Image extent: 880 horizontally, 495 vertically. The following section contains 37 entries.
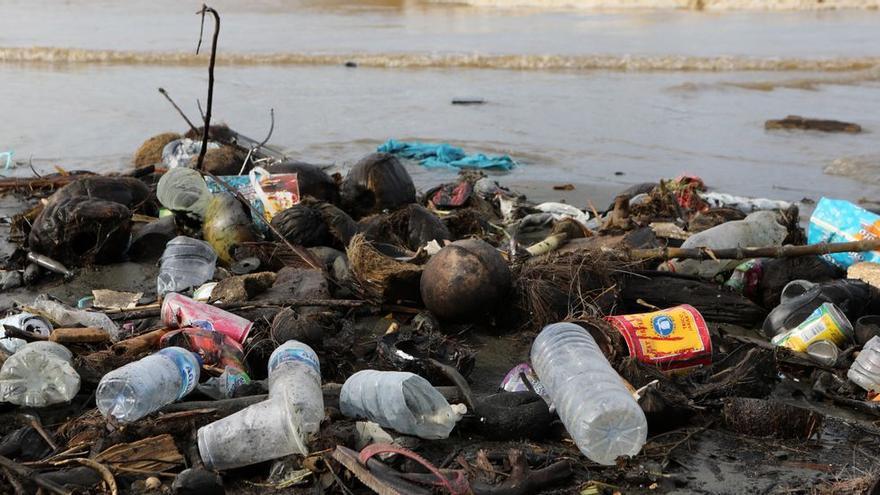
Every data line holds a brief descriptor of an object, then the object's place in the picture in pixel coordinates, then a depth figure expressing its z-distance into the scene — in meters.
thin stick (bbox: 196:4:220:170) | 6.02
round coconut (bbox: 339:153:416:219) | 6.48
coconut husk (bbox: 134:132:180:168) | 8.48
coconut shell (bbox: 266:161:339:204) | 6.45
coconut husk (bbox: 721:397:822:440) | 3.61
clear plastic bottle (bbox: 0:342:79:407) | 3.63
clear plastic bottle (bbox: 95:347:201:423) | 3.52
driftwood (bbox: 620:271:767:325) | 4.95
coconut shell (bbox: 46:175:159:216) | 6.13
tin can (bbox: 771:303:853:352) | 4.42
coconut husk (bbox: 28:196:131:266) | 5.67
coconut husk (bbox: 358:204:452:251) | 5.82
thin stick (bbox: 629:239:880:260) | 5.08
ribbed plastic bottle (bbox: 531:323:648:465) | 3.36
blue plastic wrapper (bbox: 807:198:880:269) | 5.54
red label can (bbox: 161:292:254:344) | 4.29
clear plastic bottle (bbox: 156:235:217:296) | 5.37
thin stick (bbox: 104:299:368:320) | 4.67
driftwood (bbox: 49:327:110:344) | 4.04
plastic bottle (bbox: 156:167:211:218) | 6.25
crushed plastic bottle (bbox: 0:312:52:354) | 4.14
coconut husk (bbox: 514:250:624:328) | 4.72
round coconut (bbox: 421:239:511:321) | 4.63
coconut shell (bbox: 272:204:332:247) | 5.80
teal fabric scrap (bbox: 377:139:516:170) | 9.45
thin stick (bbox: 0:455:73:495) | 3.04
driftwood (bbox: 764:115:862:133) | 11.49
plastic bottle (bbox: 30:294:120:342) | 4.38
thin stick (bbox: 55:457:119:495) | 3.07
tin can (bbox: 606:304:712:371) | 4.11
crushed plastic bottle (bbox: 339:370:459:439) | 3.52
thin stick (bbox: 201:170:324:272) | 5.47
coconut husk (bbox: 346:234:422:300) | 4.93
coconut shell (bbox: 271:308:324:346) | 4.16
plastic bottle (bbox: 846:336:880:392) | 4.03
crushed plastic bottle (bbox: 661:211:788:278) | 5.70
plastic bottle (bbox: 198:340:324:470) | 3.27
